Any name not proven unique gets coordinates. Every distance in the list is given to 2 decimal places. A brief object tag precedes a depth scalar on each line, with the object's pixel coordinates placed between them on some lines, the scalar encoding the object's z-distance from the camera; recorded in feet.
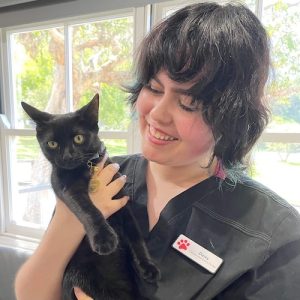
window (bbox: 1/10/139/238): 5.05
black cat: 2.13
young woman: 1.90
